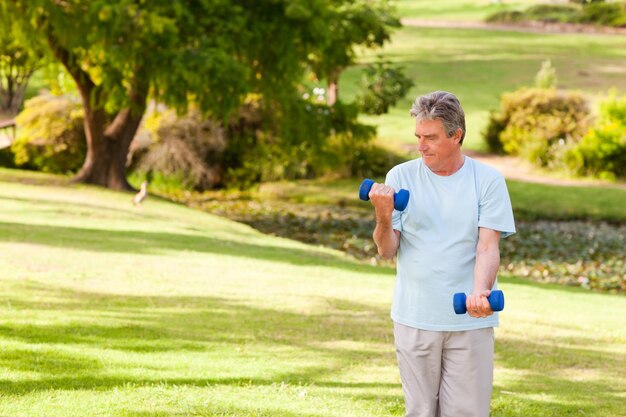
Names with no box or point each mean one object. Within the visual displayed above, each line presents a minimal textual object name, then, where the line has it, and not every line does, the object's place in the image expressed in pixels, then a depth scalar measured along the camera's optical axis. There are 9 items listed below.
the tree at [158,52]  21.14
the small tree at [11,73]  37.48
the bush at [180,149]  28.88
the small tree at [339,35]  24.61
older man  4.46
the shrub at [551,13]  69.69
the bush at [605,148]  29.91
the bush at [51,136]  29.08
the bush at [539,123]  32.09
